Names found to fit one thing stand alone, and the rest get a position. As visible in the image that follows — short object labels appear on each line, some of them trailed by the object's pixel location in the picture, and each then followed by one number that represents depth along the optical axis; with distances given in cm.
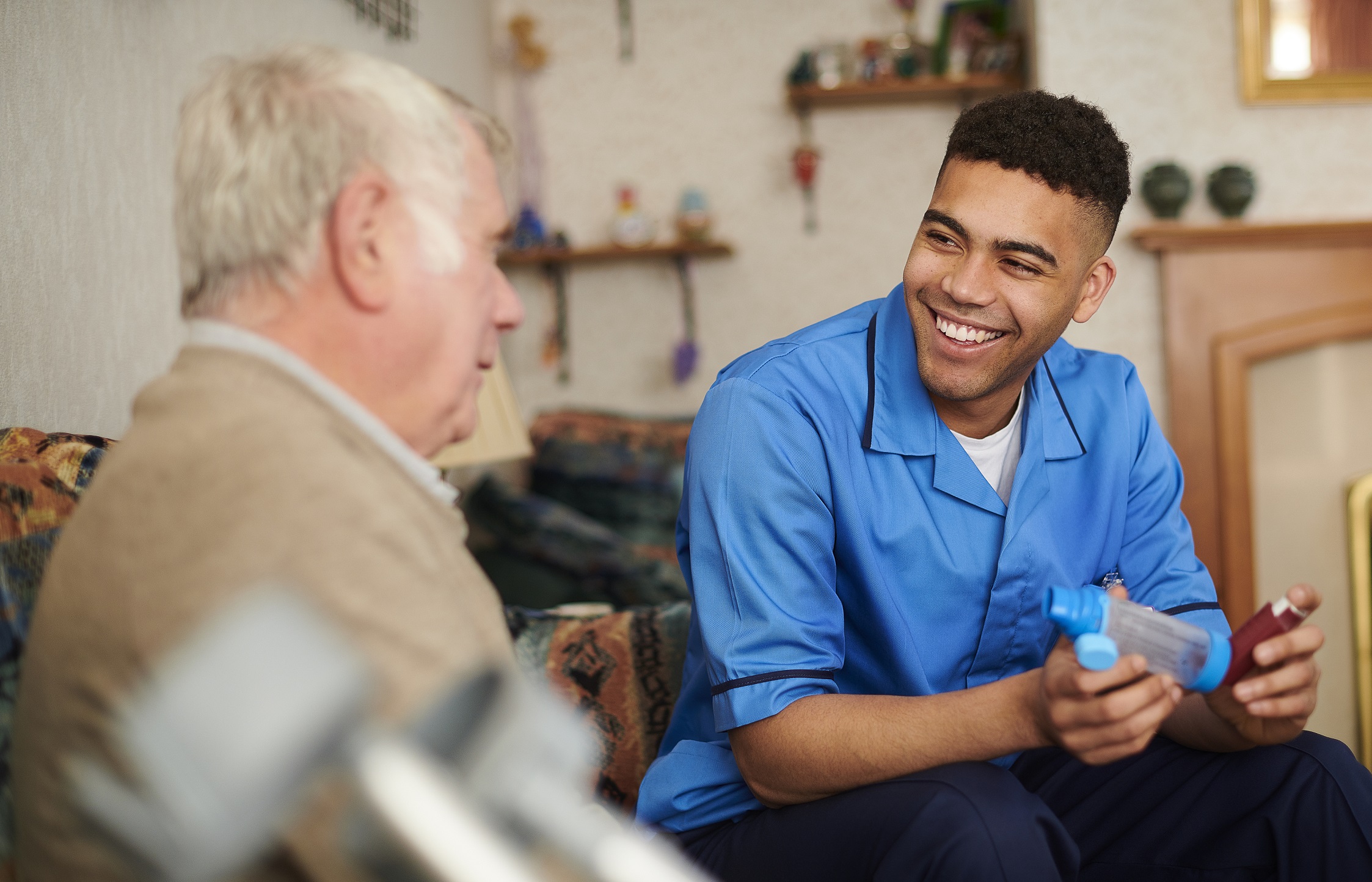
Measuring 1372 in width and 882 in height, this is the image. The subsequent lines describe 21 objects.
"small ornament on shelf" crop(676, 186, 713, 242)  336
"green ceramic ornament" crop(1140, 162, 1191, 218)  281
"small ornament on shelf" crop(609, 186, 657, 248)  338
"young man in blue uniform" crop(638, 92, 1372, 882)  98
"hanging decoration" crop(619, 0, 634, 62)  354
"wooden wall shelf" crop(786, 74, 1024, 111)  323
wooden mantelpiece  288
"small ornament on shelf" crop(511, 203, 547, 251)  343
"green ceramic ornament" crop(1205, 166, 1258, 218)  281
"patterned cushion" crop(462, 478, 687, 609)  253
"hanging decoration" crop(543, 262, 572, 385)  359
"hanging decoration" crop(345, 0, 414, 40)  248
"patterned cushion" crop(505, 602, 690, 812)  137
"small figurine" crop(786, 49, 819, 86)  333
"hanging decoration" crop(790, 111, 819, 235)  339
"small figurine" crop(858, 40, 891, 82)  330
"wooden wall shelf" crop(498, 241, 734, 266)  338
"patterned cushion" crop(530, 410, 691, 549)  307
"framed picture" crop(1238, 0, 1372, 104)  288
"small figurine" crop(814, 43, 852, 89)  333
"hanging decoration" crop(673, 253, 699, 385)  349
